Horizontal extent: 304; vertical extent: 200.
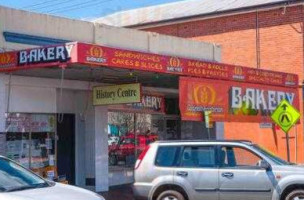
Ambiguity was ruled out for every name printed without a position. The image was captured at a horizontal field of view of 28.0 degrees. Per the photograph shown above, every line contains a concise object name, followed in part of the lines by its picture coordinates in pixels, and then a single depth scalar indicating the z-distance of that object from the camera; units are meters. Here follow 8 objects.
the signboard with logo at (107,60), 13.52
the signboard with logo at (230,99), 16.97
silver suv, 12.52
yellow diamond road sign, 19.12
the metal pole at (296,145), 28.31
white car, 7.72
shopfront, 14.80
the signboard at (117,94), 16.66
